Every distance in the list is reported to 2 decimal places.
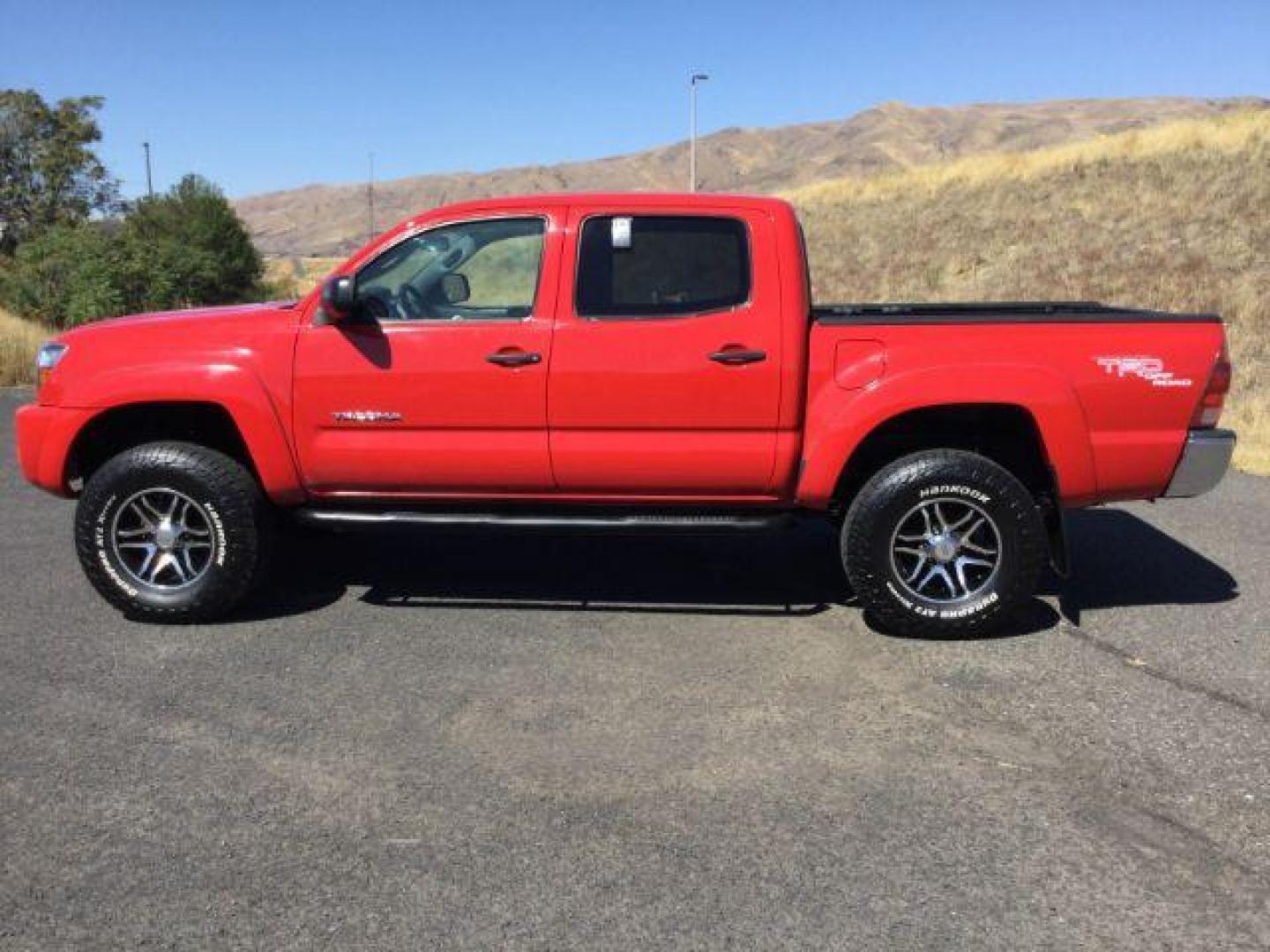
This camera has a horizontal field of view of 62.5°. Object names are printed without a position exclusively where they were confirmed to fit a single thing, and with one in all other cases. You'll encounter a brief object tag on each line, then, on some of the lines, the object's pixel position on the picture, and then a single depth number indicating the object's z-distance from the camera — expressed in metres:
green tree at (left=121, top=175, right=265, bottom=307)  31.45
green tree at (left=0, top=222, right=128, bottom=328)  19.62
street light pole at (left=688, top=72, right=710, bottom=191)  34.56
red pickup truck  4.56
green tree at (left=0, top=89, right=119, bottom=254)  44.72
